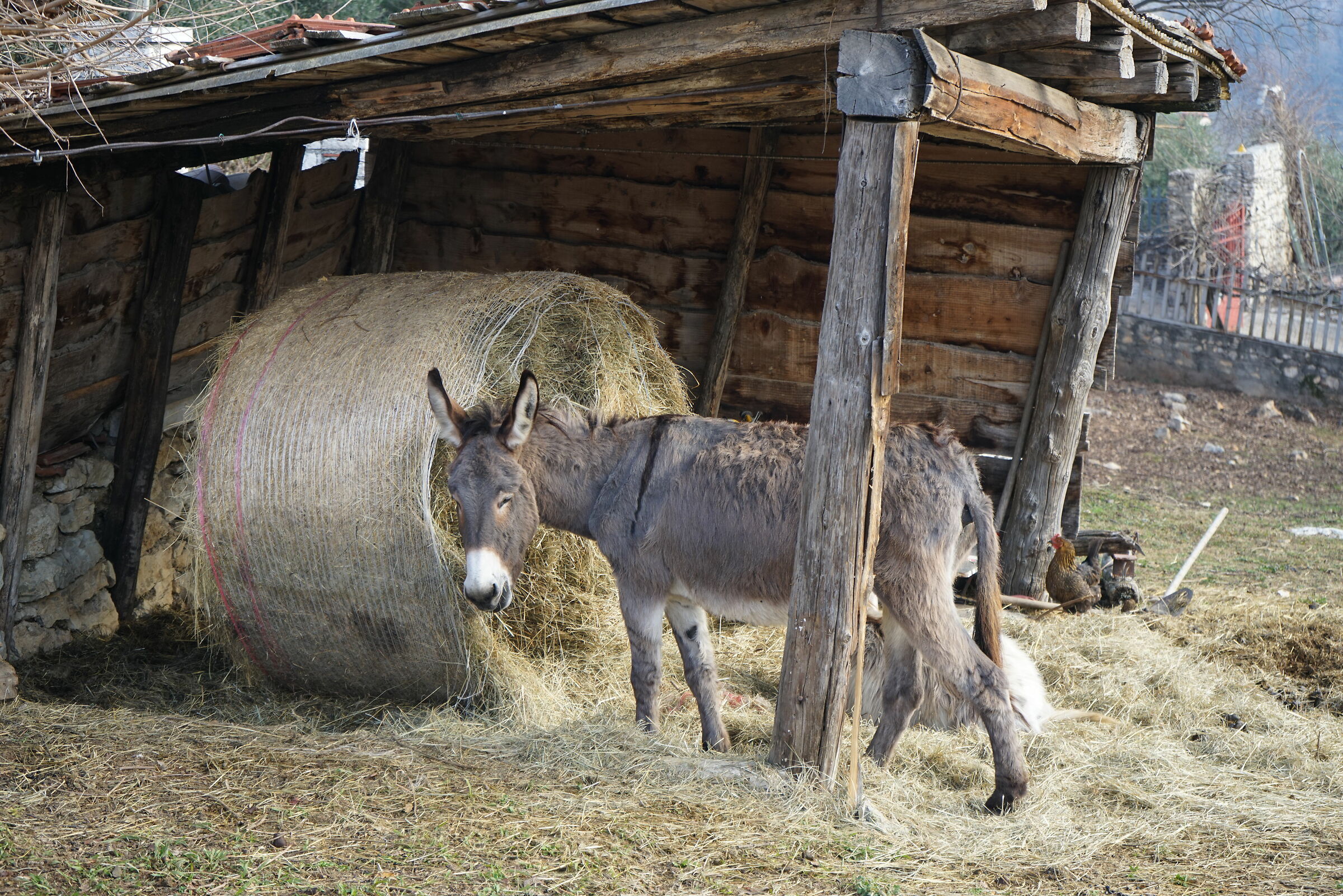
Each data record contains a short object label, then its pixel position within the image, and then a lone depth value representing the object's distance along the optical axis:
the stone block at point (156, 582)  6.89
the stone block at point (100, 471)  6.57
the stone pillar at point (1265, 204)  18.69
